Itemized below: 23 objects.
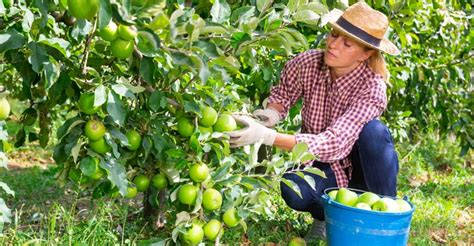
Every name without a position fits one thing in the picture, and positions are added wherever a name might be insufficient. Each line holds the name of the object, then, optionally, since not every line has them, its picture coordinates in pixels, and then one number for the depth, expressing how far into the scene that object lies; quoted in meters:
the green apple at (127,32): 1.57
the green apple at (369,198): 2.31
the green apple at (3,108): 1.76
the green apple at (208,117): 2.00
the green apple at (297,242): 2.59
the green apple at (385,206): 2.27
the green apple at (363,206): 2.28
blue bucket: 2.25
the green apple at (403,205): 2.34
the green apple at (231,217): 2.12
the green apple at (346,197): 2.32
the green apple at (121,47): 1.63
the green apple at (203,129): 2.03
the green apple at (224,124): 2.06
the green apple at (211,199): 2.02
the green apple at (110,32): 1.59
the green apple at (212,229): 2.11
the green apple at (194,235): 2.07
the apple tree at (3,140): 1.77
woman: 2.54
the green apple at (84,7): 1.42
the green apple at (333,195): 2.43
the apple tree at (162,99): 1.64
